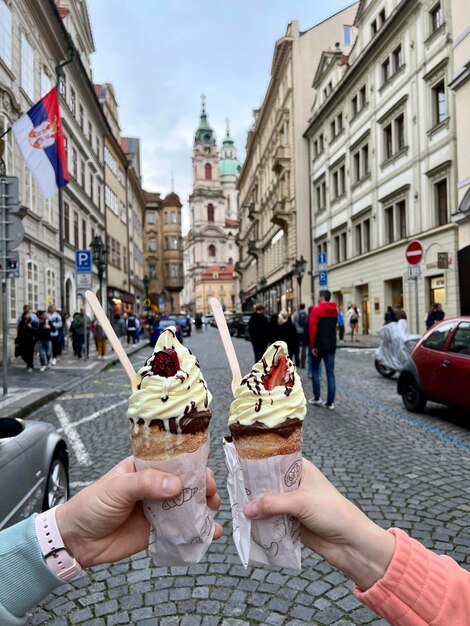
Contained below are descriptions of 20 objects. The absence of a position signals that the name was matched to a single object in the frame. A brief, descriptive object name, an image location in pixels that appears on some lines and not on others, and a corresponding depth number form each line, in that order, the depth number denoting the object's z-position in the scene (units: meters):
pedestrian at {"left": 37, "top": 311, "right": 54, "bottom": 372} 14.26
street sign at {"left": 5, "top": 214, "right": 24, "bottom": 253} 9.16
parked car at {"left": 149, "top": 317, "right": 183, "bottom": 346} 24.95
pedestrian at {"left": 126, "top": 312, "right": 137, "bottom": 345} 26.80
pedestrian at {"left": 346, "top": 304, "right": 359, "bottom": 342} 24.91
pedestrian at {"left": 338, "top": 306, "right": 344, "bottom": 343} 24.79
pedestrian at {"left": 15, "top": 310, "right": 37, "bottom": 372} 13.98
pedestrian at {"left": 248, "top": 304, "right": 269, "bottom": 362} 12.00
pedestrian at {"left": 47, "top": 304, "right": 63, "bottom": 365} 16.17
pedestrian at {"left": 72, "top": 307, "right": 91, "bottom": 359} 18.23
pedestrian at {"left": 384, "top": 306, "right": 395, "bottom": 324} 20.49
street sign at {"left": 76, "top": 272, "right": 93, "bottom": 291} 14.73
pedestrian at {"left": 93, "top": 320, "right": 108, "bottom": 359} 17.19
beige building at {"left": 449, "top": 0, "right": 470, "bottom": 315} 18.27
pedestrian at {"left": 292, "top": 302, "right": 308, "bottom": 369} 13.71
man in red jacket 8.24
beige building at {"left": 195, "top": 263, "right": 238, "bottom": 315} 130.25
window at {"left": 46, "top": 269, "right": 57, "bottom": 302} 21.86
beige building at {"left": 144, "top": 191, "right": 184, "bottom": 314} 79.75
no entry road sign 12.51
